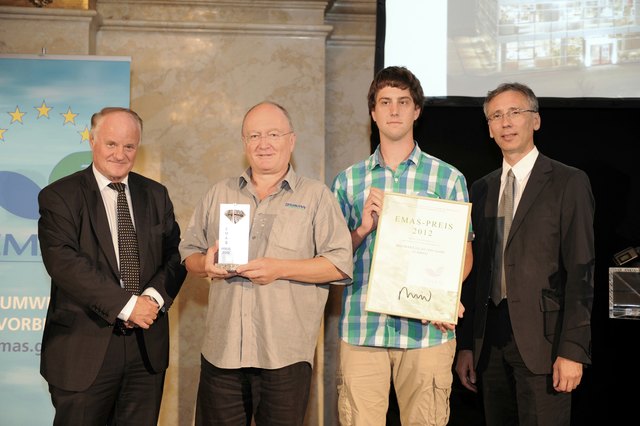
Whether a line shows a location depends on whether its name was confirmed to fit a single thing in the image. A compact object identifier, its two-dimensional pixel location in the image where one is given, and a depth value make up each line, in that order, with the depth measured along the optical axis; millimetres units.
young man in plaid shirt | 2652
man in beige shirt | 2490
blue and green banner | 3404
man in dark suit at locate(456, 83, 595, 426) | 2658
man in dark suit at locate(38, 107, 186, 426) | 2584
